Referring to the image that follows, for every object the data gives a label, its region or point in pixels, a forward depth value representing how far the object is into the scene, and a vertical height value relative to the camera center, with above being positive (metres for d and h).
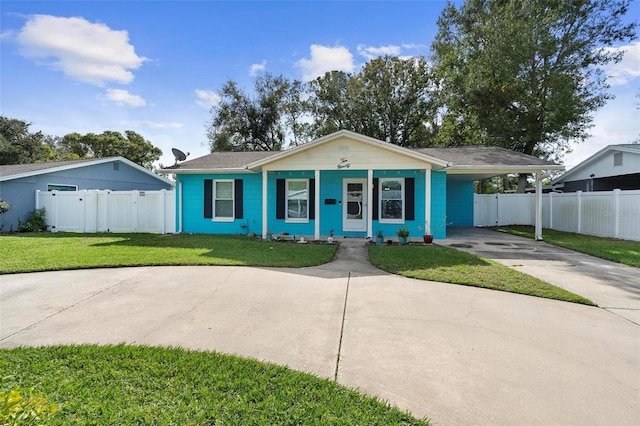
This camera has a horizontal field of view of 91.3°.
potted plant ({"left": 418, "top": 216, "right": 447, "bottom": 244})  10.00 -0.80
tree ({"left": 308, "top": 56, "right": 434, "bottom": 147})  25.17 +8.84
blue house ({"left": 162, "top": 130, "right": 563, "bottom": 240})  10.52 +0.78
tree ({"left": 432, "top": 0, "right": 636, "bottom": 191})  16.81 +7.98
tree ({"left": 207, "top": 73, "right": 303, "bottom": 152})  27.42 +8.39
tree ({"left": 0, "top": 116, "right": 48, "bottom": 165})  25.72 +5.43
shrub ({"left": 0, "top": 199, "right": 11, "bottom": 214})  12.58 +0.03
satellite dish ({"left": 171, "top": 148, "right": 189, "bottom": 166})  12.82 +2.19
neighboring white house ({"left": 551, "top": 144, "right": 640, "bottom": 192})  13.98 +1.90
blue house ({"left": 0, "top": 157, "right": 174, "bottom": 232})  13.52 +1.45
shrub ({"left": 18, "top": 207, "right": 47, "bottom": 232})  13.39 -0.70
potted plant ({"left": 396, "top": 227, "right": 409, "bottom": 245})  9.92 -0.87
